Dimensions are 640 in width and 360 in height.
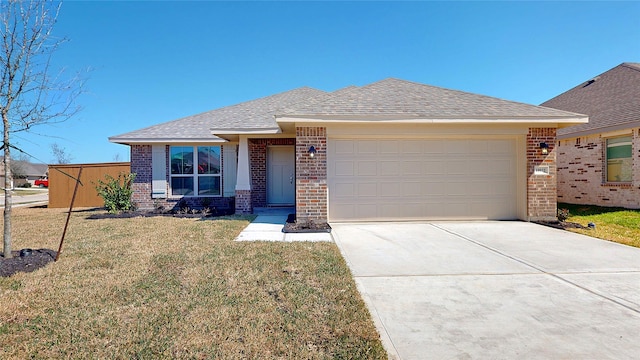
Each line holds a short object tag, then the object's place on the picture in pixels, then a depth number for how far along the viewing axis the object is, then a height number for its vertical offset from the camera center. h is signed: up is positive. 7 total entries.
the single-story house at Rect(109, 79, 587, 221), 7.70 +0.61
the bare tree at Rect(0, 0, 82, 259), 4.54 +1.36
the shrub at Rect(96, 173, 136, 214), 10.44 -0.56
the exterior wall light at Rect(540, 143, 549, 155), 7.92 +0.76
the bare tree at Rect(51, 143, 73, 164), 44.72 +3.66
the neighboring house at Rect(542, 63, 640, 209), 9.48 +1.01
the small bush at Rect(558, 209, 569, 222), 8.27 -1.01
